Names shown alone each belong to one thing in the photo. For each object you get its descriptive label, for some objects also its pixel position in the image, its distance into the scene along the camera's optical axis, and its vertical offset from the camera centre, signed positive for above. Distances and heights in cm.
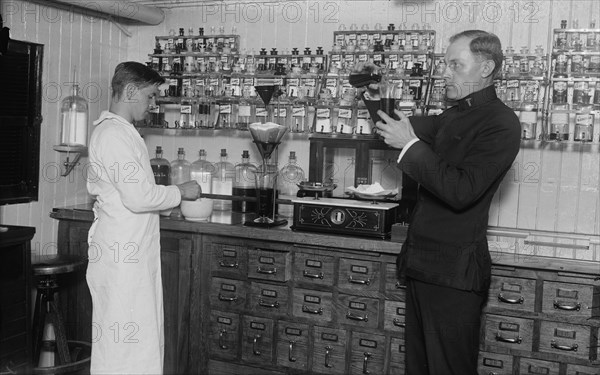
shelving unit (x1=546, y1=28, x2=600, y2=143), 408 +52
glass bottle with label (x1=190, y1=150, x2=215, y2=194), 505 -7
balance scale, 391 -28
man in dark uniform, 291 -14
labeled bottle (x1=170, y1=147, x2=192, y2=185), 525 -8
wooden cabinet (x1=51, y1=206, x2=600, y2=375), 352 -74
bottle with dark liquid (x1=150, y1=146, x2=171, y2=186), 507 -7
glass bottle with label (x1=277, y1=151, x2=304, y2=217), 494 -11
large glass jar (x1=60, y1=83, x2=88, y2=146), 488 +24
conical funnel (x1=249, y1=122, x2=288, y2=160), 436 +17
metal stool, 414 -89
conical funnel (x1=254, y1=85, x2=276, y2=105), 460 +45
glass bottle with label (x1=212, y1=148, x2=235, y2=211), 489 -13
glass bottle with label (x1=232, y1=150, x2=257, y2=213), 480 -14
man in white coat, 328 -36
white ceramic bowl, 438 -30
